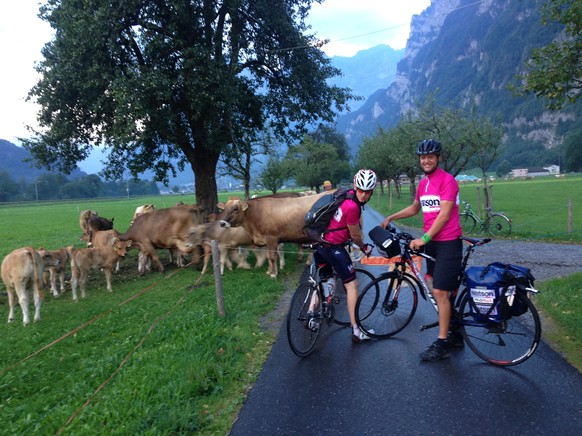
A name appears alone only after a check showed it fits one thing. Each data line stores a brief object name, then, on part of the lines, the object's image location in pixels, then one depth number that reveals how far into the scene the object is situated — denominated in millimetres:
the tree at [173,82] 11422
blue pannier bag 4453
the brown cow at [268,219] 11242
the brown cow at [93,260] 9977
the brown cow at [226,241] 11102
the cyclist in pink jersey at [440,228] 4562
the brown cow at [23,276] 8023
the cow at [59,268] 10102
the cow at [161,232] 12094
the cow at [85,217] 16312
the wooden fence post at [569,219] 14070
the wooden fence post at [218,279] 6478
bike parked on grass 15172
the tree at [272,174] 35875
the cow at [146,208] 16756
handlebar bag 5059
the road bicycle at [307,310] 5207
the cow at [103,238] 12422
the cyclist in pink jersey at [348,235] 5156
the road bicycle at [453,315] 4660
